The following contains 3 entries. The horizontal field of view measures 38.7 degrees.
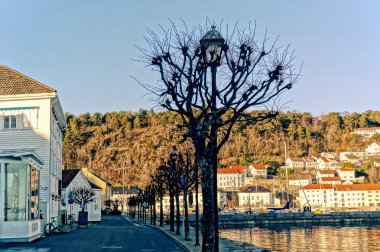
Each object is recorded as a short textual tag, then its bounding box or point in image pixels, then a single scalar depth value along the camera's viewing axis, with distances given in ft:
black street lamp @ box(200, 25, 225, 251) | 58.80
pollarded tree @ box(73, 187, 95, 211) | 217.77
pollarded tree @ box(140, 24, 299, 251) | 59.75
